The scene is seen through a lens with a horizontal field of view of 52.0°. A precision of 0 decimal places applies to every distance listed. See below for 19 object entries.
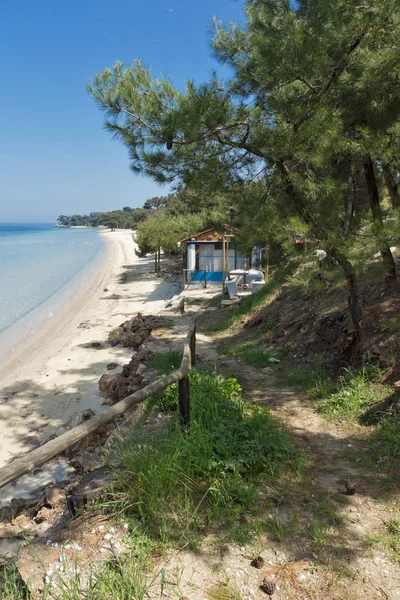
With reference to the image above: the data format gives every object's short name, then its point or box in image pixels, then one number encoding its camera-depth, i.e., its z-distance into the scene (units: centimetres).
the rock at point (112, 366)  1166
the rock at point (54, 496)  508
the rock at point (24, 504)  526
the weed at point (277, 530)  286
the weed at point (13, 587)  226
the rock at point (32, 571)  237
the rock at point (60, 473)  605
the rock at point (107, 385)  960
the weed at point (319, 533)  282
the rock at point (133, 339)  1326
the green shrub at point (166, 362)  782
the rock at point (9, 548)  282
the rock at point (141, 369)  847
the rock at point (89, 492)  310
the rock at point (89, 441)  689
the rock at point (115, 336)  1468
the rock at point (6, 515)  521
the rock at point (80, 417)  780
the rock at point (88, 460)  558
